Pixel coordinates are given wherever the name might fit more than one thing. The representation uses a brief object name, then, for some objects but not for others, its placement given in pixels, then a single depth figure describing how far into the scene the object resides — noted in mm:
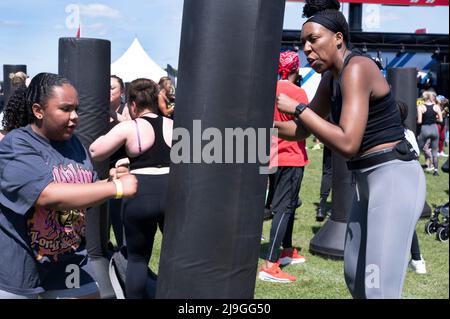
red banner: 29281
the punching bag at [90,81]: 5340
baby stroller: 7450
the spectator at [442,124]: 15876
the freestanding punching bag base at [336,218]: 6598
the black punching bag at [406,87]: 9141
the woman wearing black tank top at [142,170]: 4398
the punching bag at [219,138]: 2482
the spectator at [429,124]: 13750
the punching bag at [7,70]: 11313
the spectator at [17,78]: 6543
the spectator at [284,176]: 5734
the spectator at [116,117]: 6000
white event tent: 21672
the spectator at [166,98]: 5037
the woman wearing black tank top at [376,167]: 2916
